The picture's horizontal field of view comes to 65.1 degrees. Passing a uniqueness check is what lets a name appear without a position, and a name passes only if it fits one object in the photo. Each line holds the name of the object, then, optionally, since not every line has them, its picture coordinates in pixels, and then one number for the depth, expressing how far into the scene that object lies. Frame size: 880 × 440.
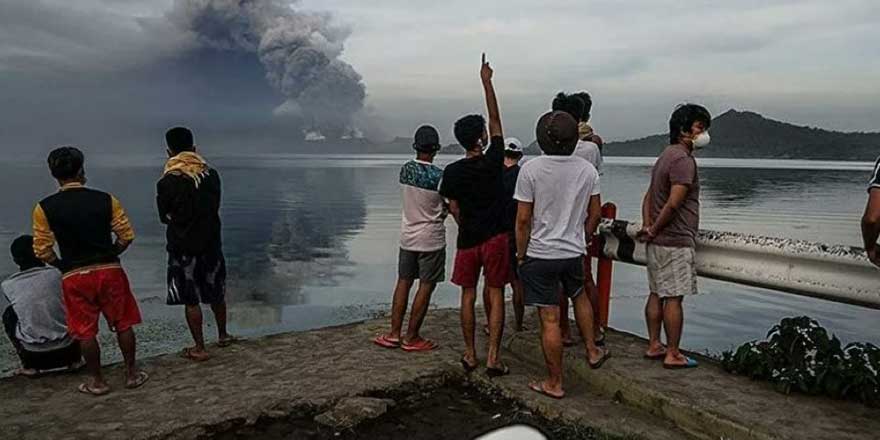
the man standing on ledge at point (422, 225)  5.52
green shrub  4.21
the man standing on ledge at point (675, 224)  4.79
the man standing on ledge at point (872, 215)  3.65
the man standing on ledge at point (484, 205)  5.08
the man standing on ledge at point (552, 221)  4.55
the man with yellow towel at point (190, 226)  5.40
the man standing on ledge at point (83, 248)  4.69
